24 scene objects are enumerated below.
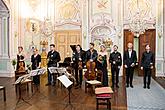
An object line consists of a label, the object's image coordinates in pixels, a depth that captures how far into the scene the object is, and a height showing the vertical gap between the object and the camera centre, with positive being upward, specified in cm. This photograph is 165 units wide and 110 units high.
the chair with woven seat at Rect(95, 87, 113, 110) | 365 -99
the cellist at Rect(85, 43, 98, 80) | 505 -44
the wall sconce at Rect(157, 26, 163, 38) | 732 +88
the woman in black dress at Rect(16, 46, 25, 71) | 577 -42
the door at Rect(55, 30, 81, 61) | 804 +57
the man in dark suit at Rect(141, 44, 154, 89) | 527 -35
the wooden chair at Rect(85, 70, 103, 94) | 515 -90
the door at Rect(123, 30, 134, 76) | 775 +70
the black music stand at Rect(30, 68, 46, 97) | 434 -56
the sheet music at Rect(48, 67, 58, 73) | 497 -56
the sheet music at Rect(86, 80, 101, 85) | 468 -90
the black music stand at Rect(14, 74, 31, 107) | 391 -71
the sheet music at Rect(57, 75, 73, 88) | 374 -70
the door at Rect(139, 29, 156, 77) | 754 +58
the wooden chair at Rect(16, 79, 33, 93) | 498 -112
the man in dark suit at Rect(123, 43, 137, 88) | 545 -30
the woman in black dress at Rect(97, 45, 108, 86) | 533 -32
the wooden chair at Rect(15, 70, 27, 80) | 544 -74
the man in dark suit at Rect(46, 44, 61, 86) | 575 -20
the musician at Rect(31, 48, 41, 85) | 594 -41
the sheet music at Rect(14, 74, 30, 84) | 391 -67
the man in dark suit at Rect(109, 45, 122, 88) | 556 -34
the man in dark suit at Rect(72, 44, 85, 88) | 553 -26
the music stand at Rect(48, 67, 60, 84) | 493 -56
